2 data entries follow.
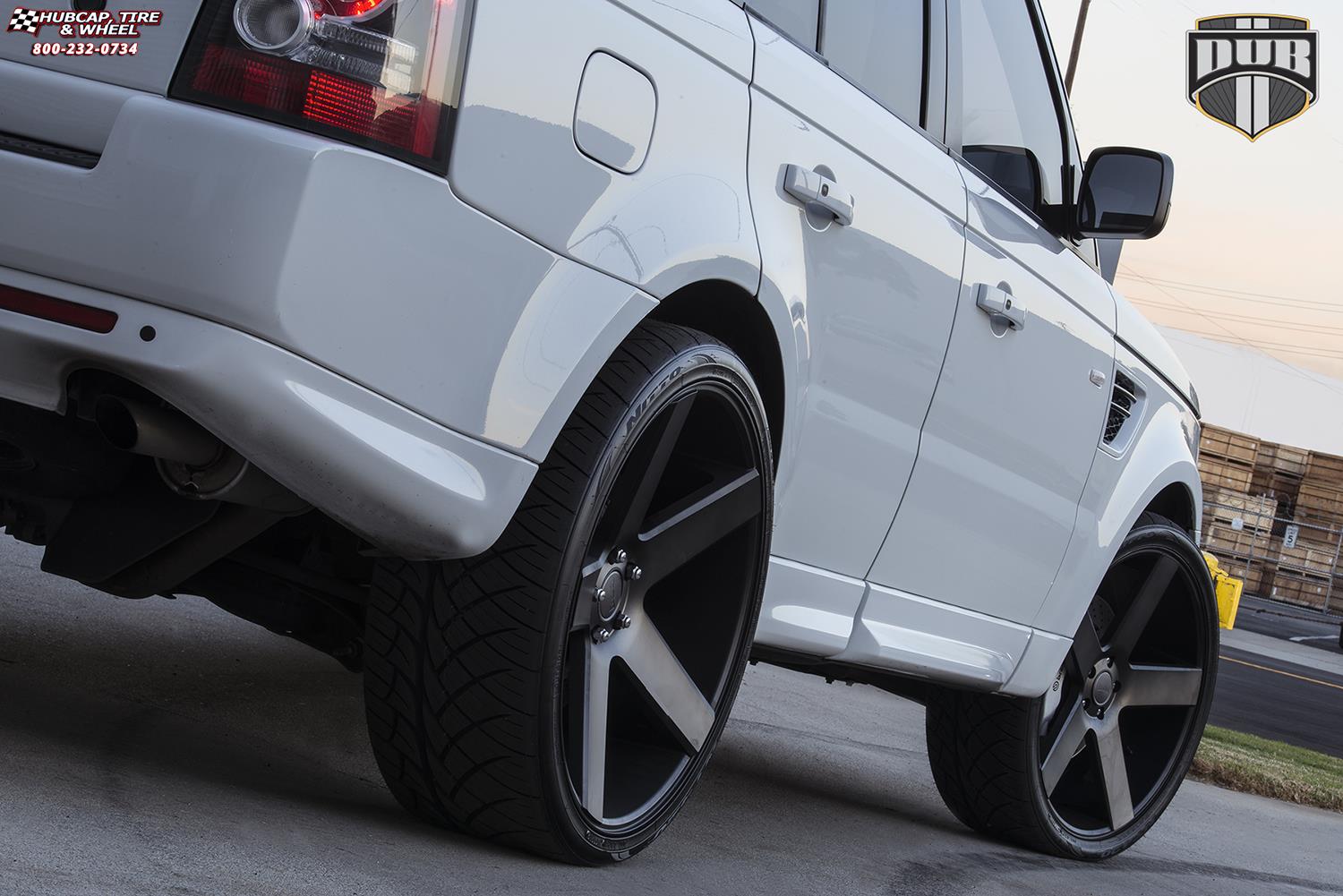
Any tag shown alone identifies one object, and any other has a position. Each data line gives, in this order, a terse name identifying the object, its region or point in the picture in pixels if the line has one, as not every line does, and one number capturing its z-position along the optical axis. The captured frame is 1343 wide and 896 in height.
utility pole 26.98
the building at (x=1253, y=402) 49.56
